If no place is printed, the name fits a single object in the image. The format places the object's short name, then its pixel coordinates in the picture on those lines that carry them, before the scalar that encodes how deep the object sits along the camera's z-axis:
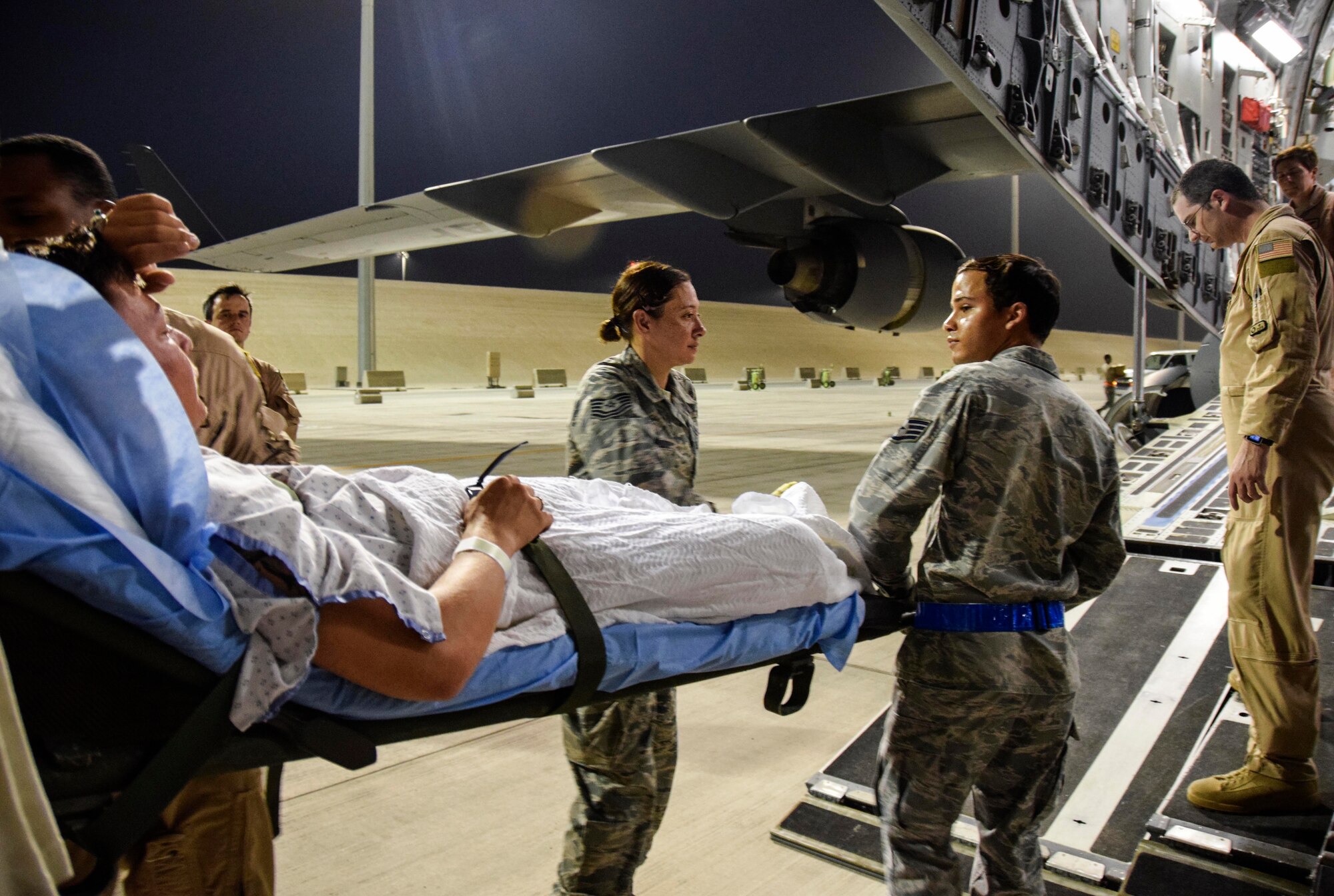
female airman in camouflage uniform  1.98
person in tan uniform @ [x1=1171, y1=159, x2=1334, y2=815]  2.52
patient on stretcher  1.23
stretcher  1.03
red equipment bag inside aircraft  10.66
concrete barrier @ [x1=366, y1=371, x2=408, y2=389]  28.89
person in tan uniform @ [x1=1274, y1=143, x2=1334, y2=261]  3.23
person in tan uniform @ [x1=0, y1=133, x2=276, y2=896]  1.60
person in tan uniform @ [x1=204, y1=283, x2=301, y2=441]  4.01
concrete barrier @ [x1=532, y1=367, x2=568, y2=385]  33.12
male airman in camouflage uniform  1.86
